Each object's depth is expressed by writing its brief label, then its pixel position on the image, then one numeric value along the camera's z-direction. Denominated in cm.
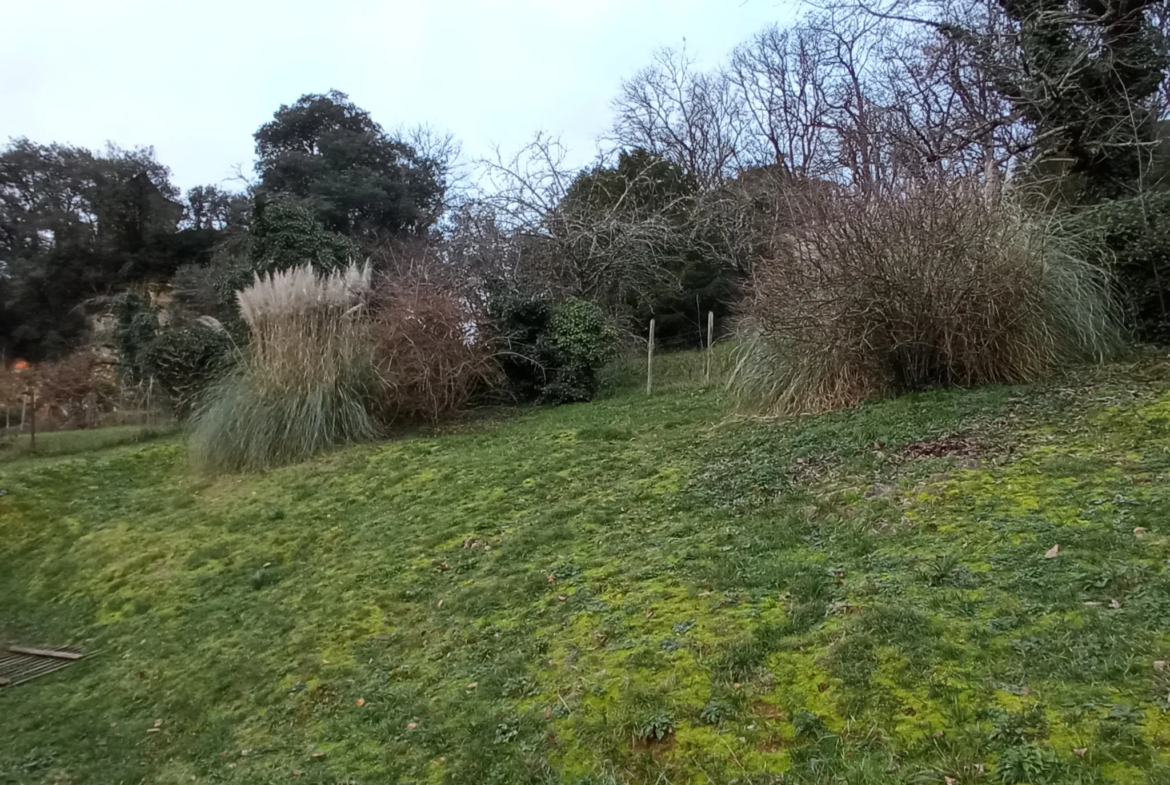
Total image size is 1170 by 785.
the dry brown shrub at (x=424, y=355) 827
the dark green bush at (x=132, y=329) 1412
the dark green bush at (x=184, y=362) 1182
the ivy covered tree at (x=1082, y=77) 843
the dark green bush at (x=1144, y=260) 695
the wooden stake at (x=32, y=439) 1107
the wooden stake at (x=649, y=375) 985
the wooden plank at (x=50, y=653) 449
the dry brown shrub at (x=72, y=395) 1541
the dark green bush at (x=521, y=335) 1001
